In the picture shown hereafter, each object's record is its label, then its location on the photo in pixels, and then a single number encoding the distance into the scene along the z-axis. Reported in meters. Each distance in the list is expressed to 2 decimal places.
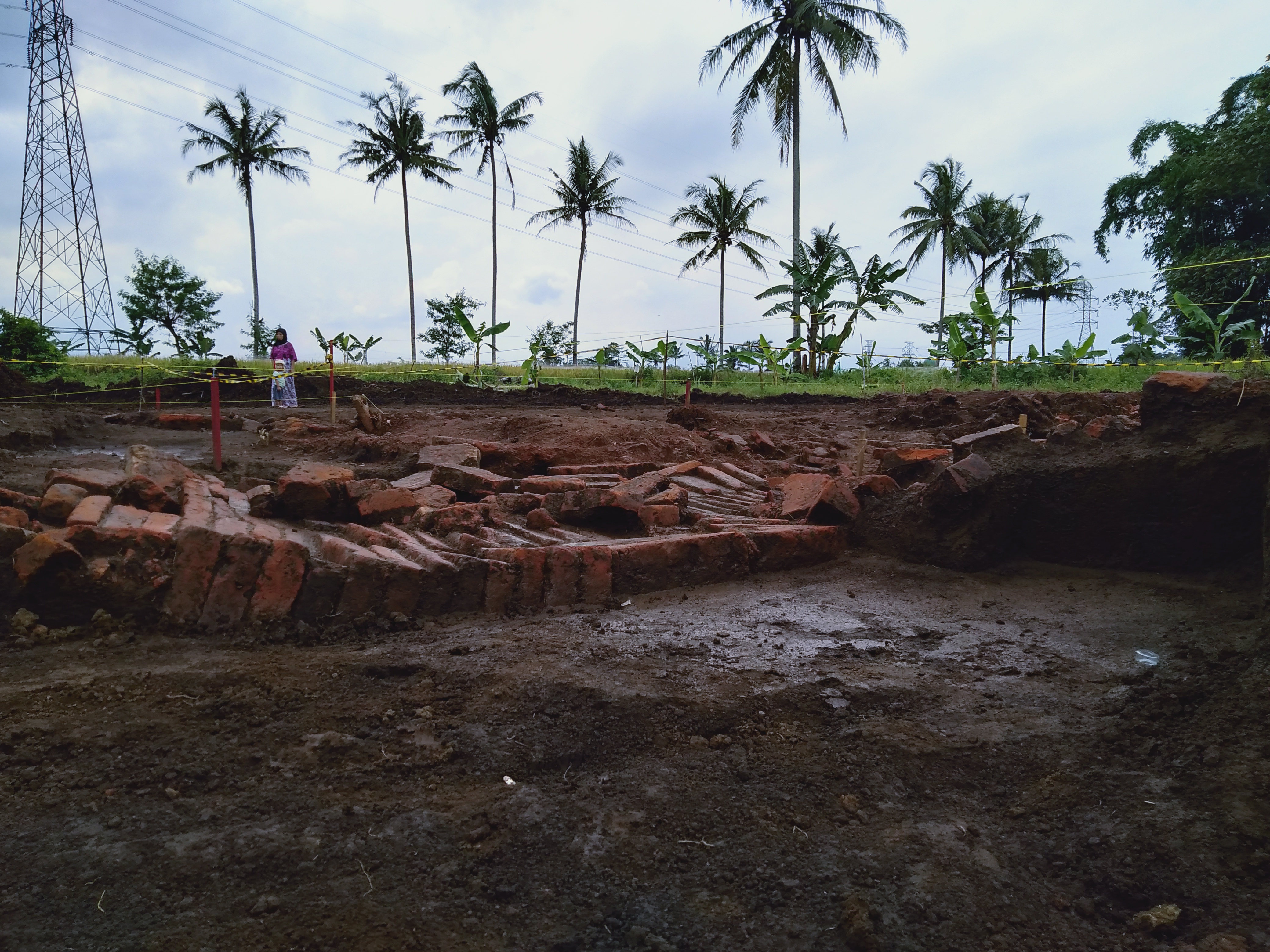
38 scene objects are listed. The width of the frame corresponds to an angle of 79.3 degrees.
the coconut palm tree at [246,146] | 33.47
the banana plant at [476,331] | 16.84
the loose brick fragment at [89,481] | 4.05
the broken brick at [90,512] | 3.55
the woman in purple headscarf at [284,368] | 13.80
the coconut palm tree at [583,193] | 36.19
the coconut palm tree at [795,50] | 25.66
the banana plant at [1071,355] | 16.81
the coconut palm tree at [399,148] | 32.72
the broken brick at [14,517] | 3.49
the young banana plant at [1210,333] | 12.95
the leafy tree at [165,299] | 31.41
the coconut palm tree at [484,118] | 33.12
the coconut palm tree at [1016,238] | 42.56
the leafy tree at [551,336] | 35.19
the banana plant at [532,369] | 19.83
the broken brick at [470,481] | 5.65
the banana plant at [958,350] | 18.31
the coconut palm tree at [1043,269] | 43.31
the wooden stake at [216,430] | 6.35
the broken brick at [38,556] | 3.30
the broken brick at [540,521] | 5.00
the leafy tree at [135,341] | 26.19
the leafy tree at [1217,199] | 19.64
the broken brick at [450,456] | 6.42
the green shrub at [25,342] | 18.62
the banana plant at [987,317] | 16.16
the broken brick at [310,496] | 4.59
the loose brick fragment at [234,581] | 3.51
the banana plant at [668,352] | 20.94
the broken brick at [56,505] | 3.72
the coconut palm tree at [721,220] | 36.25
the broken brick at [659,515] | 5.07
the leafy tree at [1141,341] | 15.28
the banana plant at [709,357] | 22.80
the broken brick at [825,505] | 5.17
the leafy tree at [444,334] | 37.22
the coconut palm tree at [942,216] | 39.50
